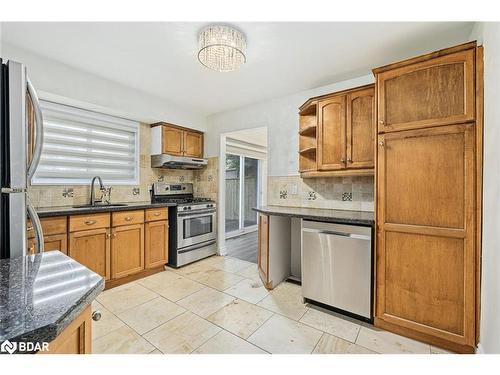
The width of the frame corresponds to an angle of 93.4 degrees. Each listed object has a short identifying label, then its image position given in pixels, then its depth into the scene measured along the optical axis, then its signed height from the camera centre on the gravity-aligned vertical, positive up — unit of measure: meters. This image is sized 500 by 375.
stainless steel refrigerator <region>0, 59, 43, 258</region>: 1.02 +0.11
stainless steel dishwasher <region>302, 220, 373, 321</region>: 1.98 -0.72
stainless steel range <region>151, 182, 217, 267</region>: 3.31 -0.59
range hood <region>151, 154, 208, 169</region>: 3.53 +0.36
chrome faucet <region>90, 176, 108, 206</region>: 2.98 -0.09
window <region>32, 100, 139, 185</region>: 2.74 +0.48
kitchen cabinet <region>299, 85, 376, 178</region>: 2.33 +0.56
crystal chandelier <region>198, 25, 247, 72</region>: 1.85 +1.13
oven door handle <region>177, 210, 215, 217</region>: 3.33 -0.42
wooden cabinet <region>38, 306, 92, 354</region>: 0.59 -0.42
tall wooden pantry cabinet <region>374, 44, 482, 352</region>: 1.60 -0.16
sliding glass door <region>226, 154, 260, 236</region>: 5.38 -0.17
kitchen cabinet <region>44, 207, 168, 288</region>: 2.32 -0.62
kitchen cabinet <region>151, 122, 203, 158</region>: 3.58 +0.71
